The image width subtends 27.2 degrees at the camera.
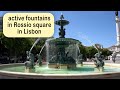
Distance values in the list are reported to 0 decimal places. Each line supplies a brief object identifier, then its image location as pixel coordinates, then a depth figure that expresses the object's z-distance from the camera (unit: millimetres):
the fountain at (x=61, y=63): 8867
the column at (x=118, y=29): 45488
